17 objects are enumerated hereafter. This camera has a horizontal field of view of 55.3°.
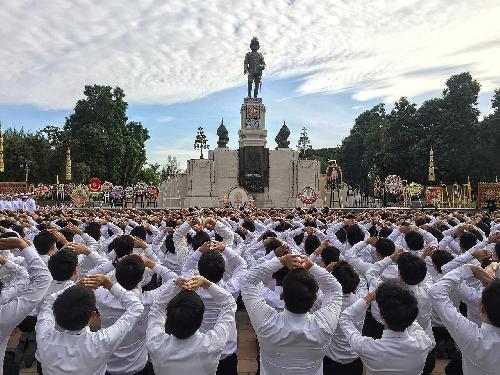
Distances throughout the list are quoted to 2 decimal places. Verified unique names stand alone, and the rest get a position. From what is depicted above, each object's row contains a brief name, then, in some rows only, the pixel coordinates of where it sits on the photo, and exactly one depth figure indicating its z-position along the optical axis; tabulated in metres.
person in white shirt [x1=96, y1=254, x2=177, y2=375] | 3.86
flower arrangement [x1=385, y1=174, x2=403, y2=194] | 25.97
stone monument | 33.59
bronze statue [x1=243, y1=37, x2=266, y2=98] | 34.38
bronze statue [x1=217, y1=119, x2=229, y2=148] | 36.03
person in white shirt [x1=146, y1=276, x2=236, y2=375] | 2.88
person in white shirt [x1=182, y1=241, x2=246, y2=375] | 4.00
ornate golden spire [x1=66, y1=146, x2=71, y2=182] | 29.61
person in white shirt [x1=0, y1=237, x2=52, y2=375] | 3.57
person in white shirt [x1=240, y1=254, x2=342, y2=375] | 3.12
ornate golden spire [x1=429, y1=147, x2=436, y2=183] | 29.30
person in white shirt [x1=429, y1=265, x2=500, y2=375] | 3.03
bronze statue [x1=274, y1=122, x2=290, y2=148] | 35.75
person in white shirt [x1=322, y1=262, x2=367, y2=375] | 4.10
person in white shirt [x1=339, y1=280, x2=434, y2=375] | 3.00
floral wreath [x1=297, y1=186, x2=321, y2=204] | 26.24
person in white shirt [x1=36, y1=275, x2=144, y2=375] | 2.92
